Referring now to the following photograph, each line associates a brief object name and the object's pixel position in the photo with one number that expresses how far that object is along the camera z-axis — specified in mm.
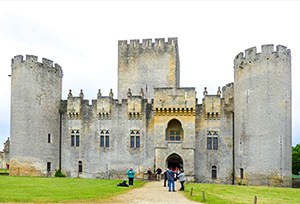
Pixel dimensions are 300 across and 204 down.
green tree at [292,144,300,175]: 68750
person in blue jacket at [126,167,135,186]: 31562
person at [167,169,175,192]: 27984
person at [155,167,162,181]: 39331
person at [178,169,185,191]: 28719
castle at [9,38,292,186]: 39500
